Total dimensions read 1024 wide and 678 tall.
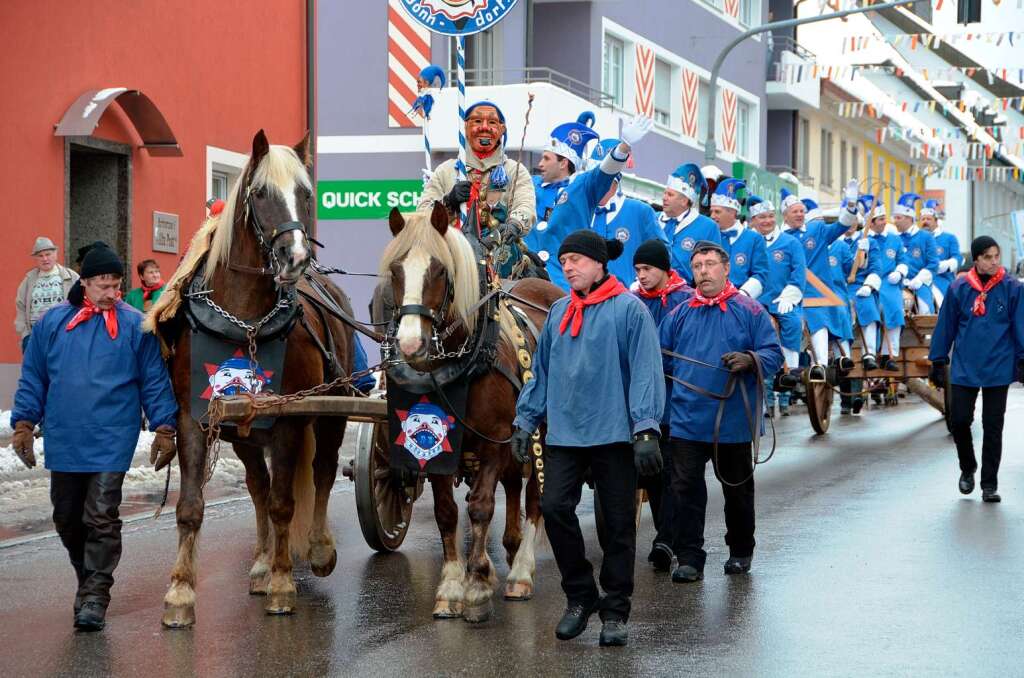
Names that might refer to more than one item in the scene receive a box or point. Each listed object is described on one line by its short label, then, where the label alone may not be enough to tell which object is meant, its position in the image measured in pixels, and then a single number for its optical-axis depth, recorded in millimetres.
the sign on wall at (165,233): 18984
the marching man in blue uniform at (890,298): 18531
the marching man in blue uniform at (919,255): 20469
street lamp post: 25375
